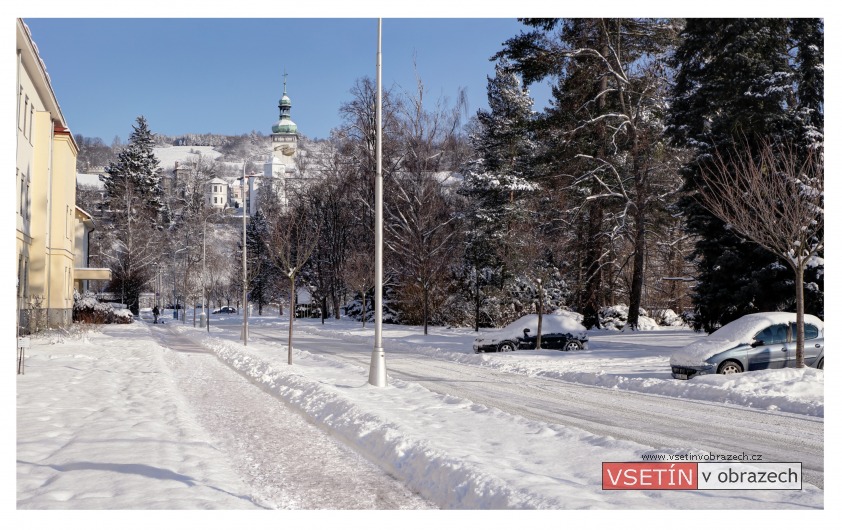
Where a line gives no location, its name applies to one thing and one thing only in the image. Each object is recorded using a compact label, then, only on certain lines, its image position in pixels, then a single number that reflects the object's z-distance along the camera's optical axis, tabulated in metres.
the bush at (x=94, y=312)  42.25
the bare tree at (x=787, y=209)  15.58
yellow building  24.06
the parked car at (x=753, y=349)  16.30
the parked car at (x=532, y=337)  26.41
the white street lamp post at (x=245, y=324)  30.03
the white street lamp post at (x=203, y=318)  51.44
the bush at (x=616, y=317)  36.38
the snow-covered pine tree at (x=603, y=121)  32.50
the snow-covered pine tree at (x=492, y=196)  41.25
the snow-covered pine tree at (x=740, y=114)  20.34
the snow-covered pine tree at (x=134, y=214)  65.06
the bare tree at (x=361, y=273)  47.41
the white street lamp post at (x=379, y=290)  14.79
